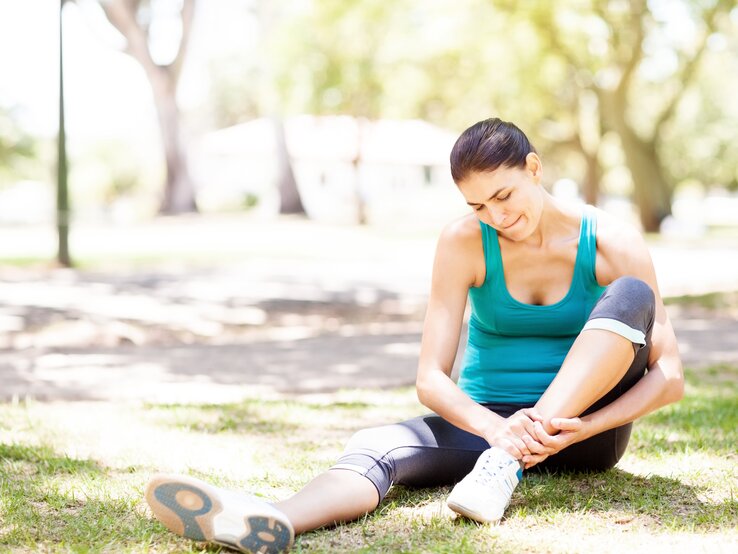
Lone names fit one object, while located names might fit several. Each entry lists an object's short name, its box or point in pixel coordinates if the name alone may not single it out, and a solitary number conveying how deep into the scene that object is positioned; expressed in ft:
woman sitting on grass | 8.93
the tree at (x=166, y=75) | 87.15
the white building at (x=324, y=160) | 180.04
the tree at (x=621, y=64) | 61.36
